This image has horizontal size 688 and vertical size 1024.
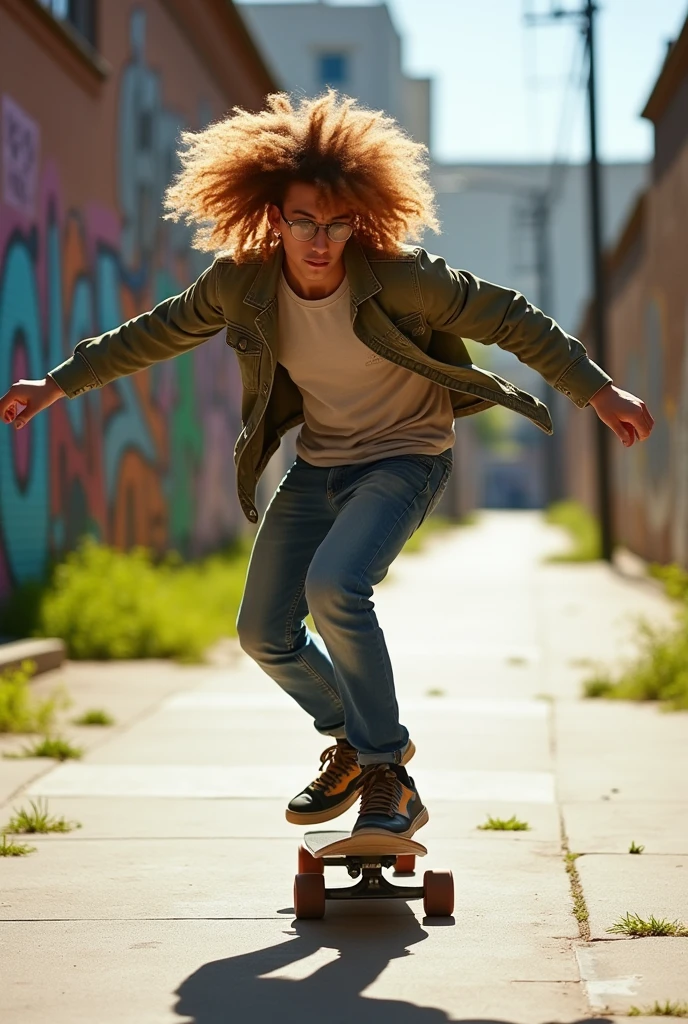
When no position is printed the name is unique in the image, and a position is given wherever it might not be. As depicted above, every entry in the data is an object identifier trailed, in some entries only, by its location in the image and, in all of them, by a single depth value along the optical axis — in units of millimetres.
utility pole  21156
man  3979
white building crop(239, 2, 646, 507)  49531
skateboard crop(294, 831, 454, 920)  3803
